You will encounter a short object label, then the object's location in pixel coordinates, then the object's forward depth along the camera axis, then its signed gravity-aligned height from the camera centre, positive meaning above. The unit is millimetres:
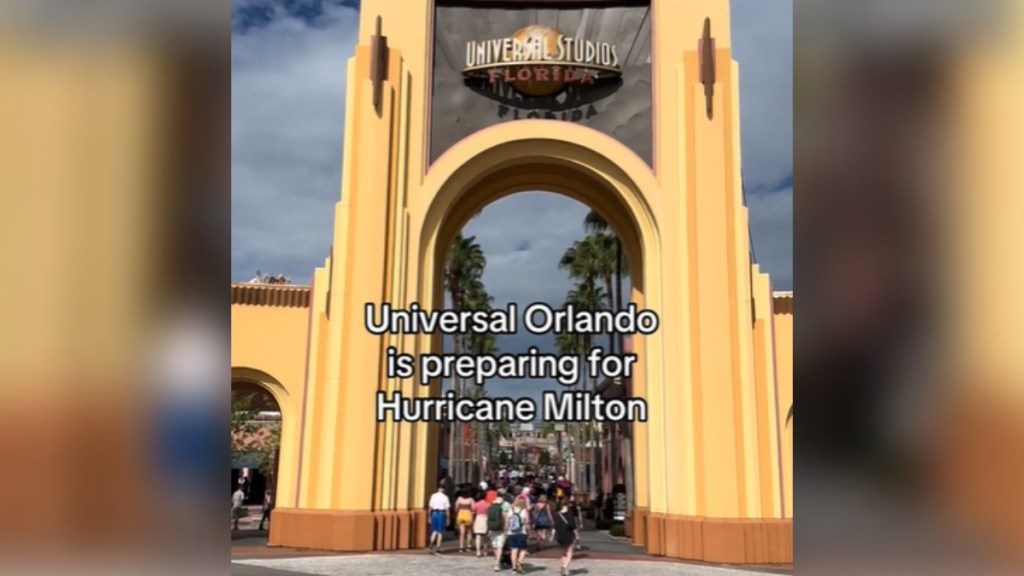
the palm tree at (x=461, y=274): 45781 +10092
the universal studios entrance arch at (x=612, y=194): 14977 +3692
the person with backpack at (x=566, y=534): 13234 -2160
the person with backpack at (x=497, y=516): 15656 -2157
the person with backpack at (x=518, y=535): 13312 -2182
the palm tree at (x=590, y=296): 43628 +7689
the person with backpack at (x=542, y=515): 15484 -2104
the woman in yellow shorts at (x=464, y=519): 16594 -2359
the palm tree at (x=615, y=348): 22552 +2068
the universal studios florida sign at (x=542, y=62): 16578 +8285
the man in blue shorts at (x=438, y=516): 15734 -2209
